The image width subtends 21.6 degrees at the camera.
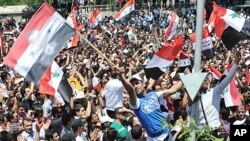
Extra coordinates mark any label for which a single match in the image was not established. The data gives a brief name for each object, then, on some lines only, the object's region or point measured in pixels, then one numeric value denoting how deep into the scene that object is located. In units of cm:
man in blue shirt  730
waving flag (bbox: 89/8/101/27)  2445
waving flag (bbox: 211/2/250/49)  1229
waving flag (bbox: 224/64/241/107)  1036
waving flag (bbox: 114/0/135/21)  2068
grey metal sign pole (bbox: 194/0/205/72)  709
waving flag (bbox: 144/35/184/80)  1180
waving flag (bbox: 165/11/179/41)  1908
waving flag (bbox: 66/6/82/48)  1722
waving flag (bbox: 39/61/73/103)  1002
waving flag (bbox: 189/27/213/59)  1366
